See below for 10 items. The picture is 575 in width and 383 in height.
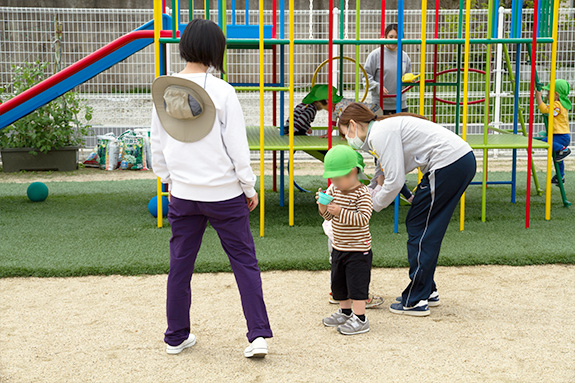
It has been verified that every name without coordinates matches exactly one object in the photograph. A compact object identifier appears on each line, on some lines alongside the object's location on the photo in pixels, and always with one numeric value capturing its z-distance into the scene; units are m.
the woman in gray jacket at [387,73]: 7.85
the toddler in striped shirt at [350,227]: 3.57
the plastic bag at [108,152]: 10.32
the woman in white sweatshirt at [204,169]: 3.04
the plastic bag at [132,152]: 10.38
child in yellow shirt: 7.12
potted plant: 9.62
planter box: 9.84
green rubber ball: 7.48
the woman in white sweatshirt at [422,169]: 3.80
